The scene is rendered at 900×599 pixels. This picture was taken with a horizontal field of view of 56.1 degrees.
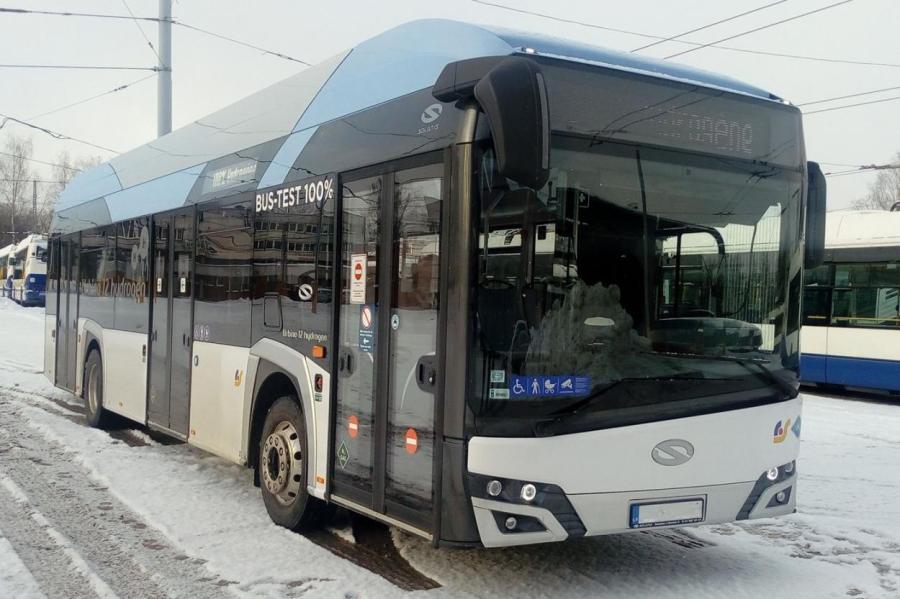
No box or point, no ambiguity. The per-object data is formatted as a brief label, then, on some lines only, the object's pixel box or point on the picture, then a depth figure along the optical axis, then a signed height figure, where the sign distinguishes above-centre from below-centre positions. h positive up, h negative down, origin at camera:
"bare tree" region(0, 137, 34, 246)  78.81 +9.44
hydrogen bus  4.39 +0.00
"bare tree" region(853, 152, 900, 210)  74.19 +9.96
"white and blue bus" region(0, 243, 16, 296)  55.42 +1.02
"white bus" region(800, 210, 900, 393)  15.64 -0.10
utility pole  16.94 +4.33
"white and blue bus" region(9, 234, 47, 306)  46.84 +0.51
